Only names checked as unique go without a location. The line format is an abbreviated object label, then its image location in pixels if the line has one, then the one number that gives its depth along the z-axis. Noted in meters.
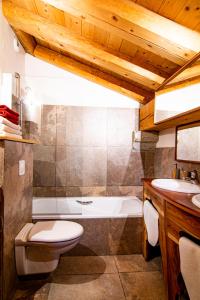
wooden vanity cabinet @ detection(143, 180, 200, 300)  1.16
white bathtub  2.74
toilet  1.64
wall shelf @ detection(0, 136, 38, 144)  1.36
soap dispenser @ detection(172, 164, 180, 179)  2.21
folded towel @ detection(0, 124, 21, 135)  1.43
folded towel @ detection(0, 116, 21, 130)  1.44
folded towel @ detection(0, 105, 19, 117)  1.55
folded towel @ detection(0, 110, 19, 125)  1.55
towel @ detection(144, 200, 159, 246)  1.72
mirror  1.99
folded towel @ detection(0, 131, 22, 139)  1.41
